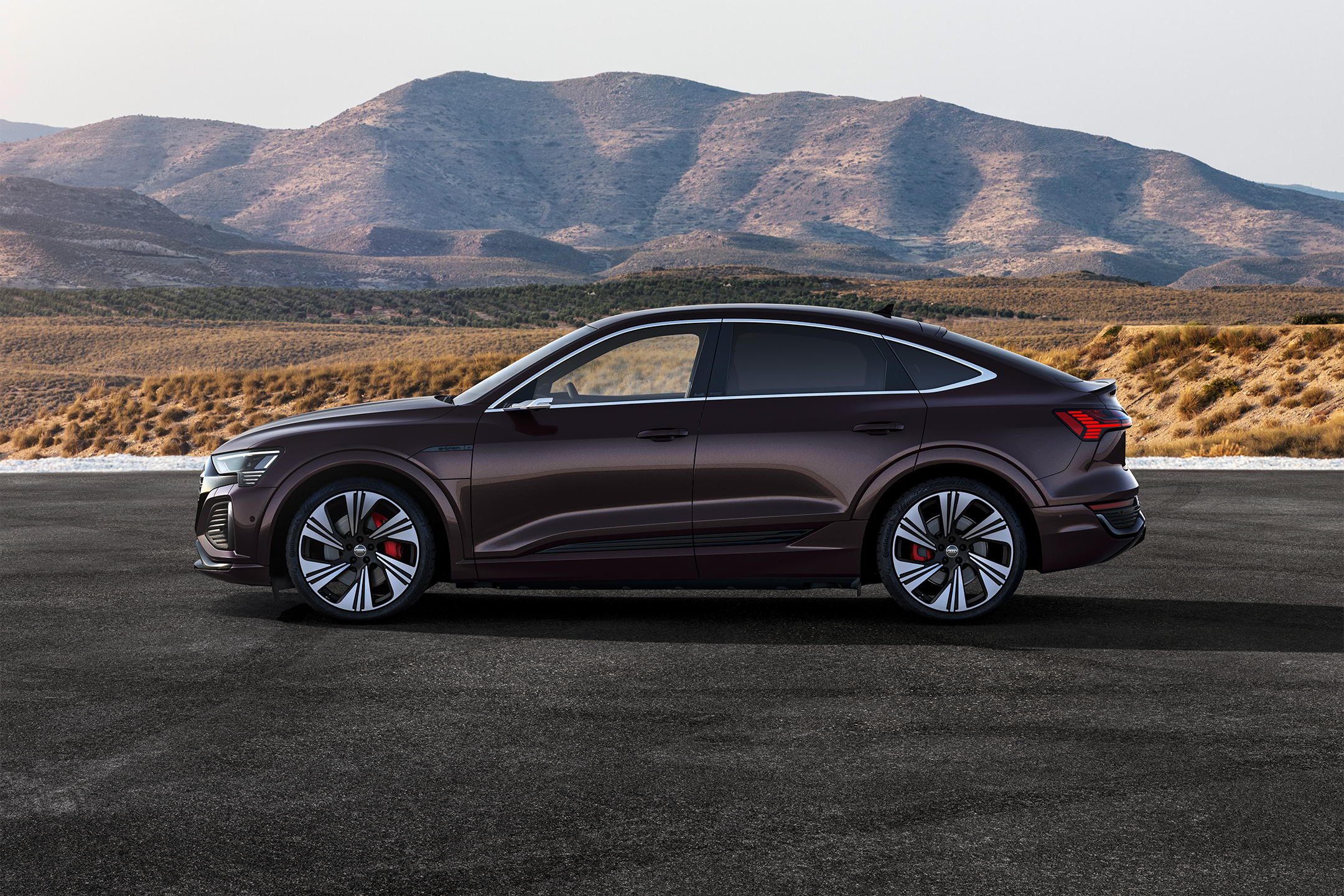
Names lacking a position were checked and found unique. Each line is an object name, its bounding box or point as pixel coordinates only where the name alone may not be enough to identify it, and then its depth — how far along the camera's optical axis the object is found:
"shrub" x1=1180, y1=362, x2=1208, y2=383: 32.81
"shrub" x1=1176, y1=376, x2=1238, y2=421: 31.19
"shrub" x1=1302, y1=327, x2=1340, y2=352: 31.45
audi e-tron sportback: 7.29
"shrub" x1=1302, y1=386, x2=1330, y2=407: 28.95
